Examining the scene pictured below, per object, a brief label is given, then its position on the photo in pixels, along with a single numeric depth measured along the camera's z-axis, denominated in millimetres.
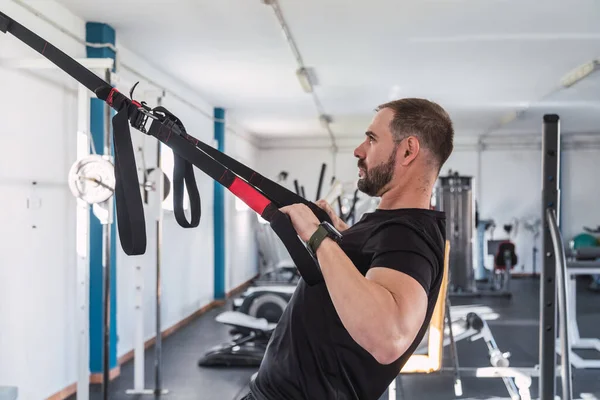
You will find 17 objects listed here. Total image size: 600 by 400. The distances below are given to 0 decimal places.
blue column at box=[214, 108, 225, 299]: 8016
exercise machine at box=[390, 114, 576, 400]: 2506
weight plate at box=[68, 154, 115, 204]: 3096
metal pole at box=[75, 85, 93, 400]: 3178
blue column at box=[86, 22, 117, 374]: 4098
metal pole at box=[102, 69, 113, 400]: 3293
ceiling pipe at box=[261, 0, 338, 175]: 3857
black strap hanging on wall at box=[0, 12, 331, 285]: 1226
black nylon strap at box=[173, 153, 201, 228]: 1438
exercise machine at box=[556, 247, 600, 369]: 4594
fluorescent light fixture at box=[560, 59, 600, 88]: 5402
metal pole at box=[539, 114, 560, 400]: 2514
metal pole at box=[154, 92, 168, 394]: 4016
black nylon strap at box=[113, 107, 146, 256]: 1280
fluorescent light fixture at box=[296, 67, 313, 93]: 5628
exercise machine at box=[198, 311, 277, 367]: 4797
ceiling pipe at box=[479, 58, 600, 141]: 5420
